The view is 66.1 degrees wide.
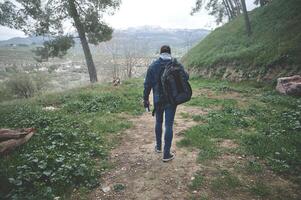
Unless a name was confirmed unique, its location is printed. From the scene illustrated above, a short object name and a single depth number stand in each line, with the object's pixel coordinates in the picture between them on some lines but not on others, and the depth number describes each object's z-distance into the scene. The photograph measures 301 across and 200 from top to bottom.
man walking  5.34
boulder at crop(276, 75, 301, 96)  10.66
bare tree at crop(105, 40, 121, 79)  36.12
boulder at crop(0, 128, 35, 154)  5.60
